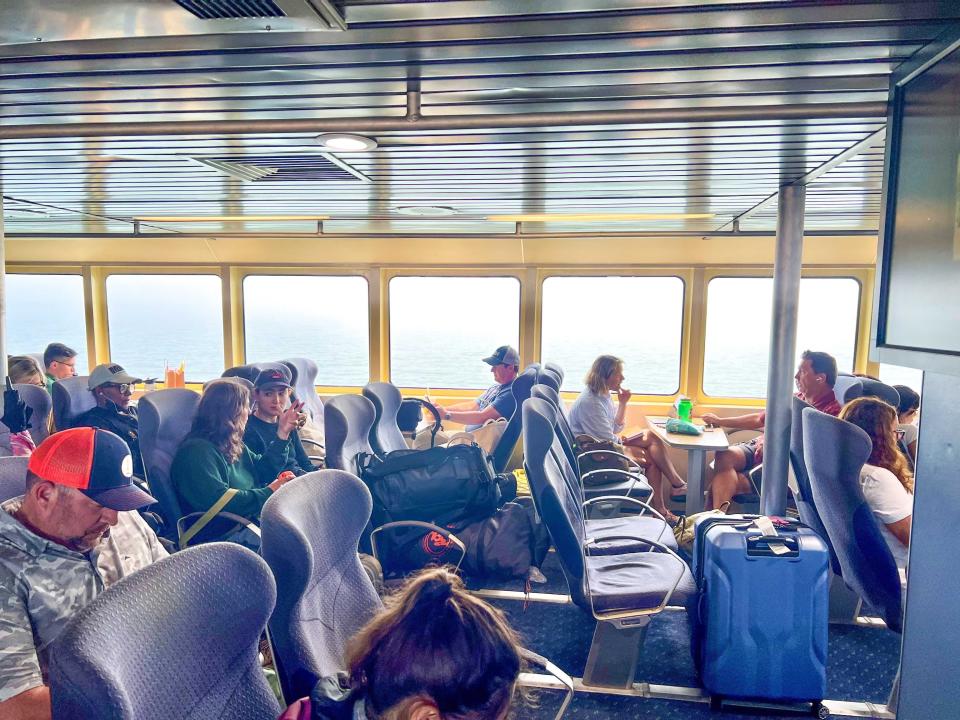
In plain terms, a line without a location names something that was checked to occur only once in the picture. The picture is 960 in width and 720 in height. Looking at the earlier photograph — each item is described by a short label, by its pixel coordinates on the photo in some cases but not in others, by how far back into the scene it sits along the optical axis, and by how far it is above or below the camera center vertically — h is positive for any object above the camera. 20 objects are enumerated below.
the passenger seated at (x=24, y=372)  4.29 -0.52
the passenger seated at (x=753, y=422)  4.38 -1.03
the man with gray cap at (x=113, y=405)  3.95 -0.70
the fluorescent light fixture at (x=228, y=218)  5.54 +0.71
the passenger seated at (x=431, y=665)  1.13 -0.66
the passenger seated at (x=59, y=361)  5.20 -0.54
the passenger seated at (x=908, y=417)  4.11 -0.77
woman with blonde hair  5.10 -0.96
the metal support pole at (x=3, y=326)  3.32 -0.16
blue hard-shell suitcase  2.52 -1.26
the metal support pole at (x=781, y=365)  3.38 -0.34
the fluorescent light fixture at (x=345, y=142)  2.52 +0.64
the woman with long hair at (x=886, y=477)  2.77 -0.77
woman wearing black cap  3.64 -0.65
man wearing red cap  1.49 -0.65
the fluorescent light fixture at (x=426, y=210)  5.00 +0.72
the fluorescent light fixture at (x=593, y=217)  5.16 +0.70
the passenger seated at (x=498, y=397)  5.38 -0.85
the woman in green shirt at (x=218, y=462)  2.95 -0.79
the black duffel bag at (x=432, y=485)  3.27 -0.98
